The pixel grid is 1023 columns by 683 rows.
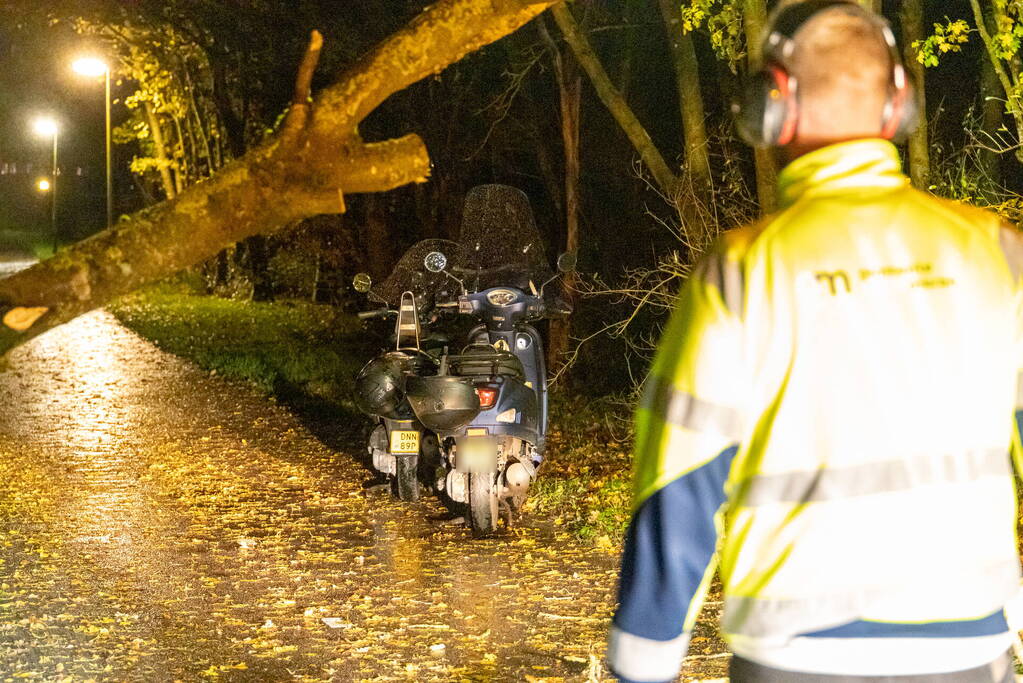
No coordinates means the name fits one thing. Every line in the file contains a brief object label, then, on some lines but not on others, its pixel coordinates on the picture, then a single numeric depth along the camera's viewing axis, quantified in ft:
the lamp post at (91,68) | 92.27
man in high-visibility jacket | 6.71
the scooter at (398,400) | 28.91
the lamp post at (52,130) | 135.13
